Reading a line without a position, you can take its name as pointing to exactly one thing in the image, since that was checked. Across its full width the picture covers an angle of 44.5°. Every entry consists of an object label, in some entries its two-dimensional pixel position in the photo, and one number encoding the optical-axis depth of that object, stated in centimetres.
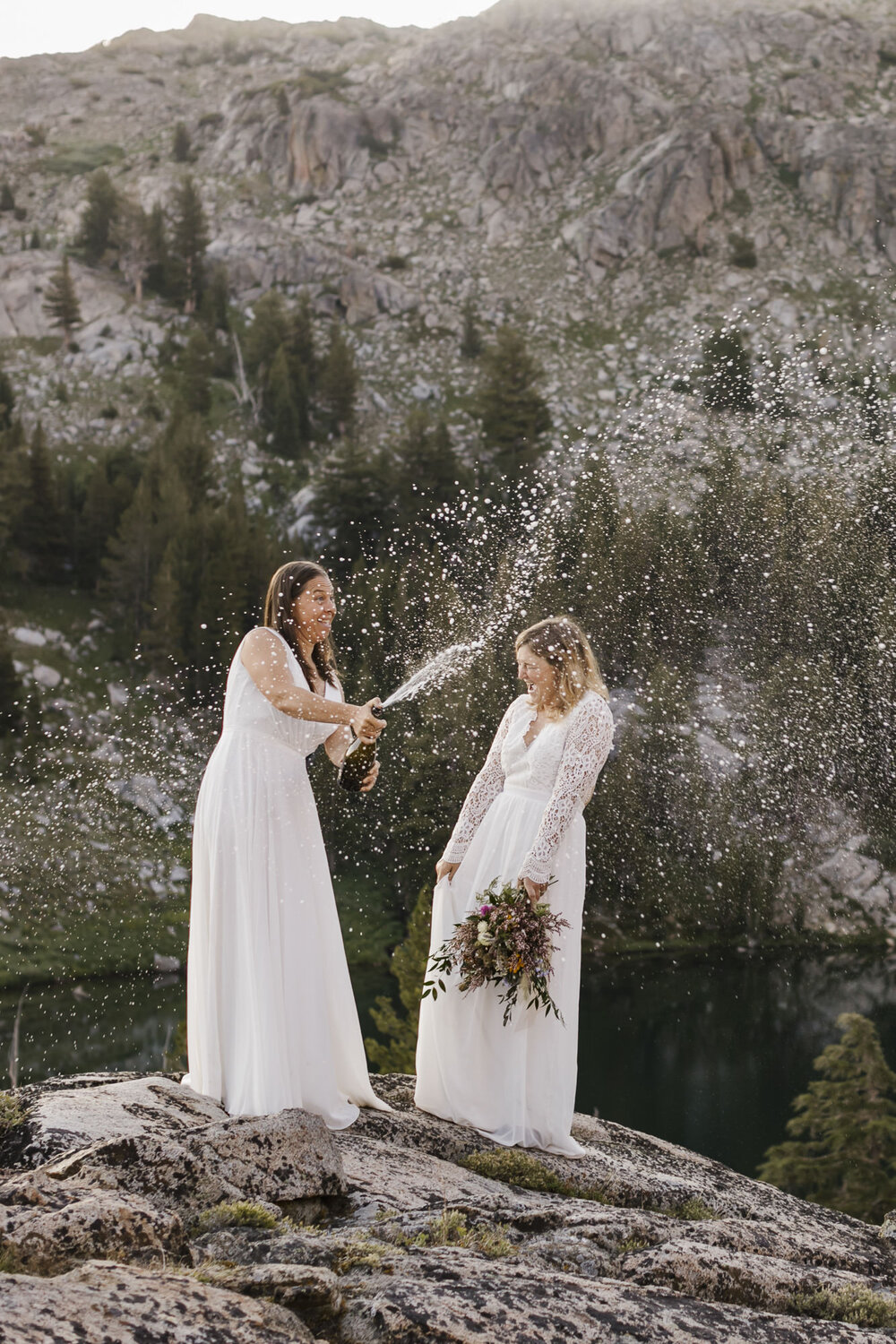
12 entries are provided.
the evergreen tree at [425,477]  6181
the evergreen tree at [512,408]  6838
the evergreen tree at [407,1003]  2652
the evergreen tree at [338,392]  7644
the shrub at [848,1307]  462
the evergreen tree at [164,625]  5806
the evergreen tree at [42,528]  6225
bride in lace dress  702
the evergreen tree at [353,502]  6194
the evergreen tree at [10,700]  5203
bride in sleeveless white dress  616
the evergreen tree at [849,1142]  2575
